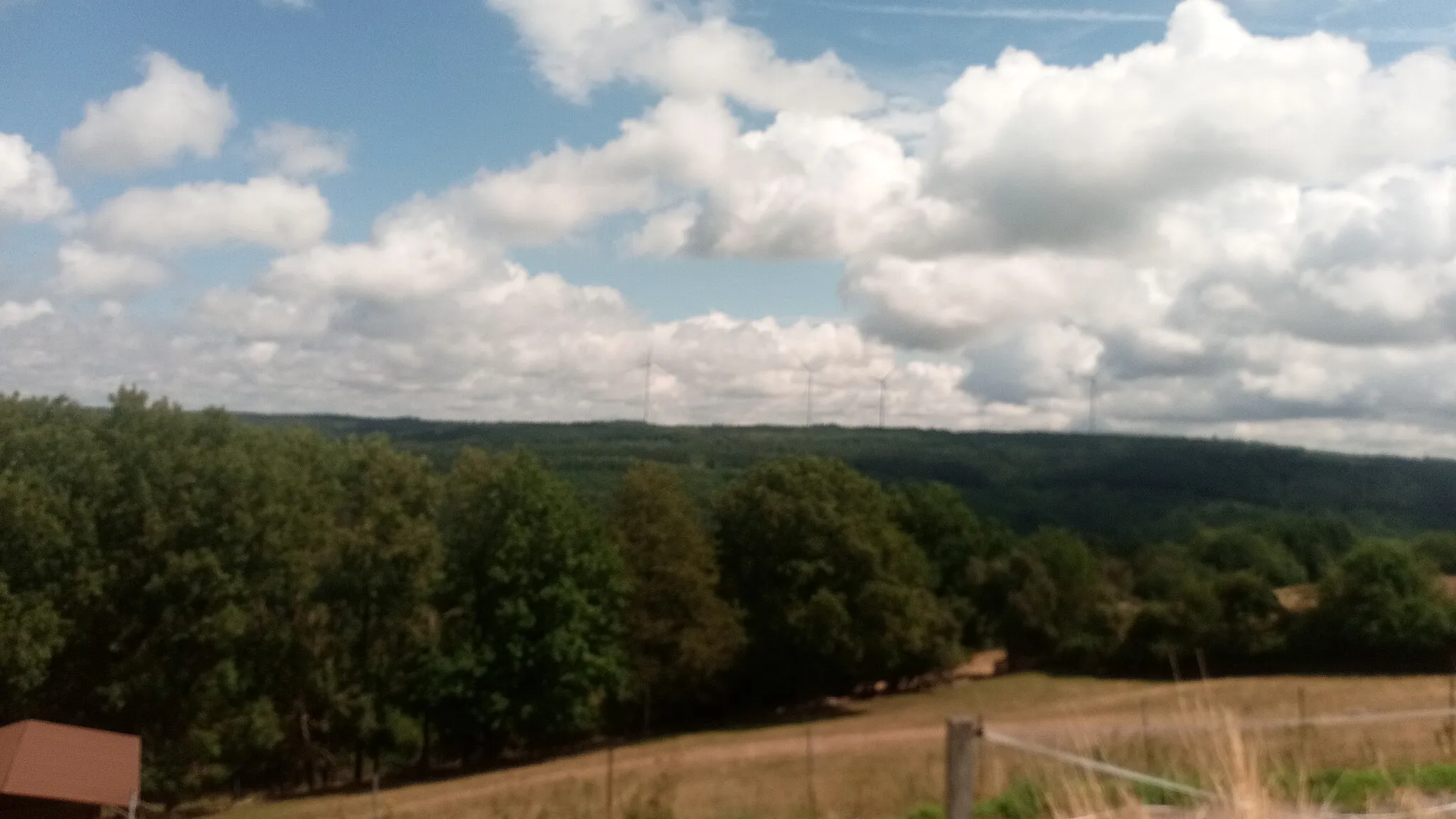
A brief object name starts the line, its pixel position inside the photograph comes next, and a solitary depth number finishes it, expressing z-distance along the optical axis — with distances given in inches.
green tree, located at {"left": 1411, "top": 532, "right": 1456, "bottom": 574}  2145.7
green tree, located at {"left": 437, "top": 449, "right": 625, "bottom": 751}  1584.6
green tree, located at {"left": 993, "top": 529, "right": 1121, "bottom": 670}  2273.6
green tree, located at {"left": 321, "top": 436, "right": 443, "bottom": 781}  1529.3
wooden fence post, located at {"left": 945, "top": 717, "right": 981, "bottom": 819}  232.4
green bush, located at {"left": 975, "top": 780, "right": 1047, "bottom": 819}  311.4
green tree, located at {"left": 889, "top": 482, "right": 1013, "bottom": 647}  2369.1
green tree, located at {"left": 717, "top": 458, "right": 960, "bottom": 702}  1847.9
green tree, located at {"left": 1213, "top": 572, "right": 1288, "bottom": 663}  2081.7
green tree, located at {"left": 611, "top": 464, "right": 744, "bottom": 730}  1775.3
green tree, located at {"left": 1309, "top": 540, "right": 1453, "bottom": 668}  1930.4
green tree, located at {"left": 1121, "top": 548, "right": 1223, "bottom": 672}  2102.6
